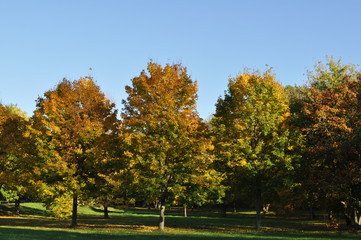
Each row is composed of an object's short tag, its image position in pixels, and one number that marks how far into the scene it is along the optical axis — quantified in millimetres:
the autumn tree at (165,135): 29172
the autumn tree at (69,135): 30375
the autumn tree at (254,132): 31266
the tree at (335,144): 26922
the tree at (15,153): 31344
